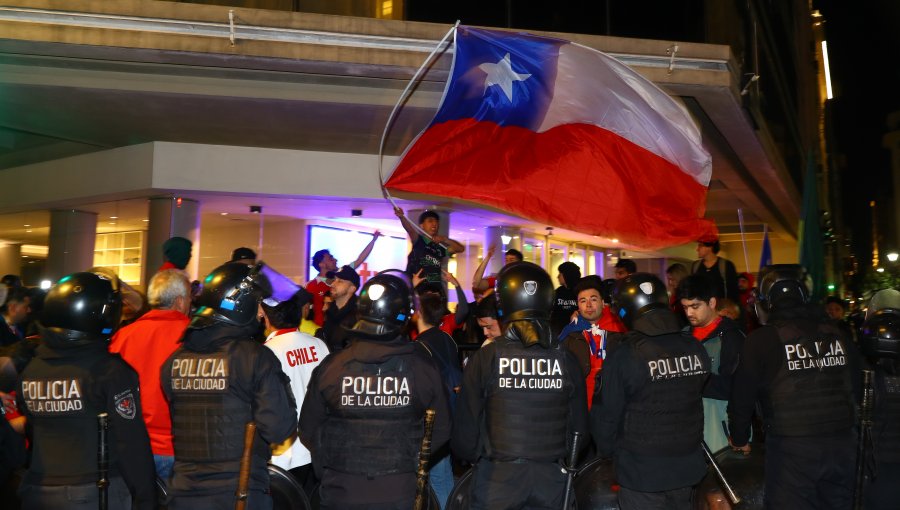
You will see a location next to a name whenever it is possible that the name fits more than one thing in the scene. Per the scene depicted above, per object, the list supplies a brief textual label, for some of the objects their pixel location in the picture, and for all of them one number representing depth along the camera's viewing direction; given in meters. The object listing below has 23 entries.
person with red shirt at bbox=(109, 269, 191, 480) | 5.01
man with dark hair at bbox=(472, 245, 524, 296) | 8.28
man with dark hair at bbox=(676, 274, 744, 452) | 6.09
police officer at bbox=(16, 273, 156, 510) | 4.07
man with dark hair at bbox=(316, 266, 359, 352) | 6.91
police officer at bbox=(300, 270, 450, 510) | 4.29
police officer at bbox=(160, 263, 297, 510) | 4.21
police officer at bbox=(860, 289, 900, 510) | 5.55
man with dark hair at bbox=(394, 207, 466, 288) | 8.57
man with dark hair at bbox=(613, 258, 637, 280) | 8.97
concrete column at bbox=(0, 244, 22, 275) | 20.02
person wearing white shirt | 5.36
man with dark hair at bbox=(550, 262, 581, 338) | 8.16
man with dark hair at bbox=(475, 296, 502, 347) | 6.58
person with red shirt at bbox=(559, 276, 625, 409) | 6.48
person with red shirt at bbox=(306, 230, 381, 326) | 8.56
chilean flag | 6.94
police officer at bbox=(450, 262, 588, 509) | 4.52
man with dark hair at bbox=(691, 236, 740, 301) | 8.89
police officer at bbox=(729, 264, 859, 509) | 5.16
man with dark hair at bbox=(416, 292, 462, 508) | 5.98
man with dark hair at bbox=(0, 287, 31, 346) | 7.05
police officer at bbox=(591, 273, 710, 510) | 4.82
